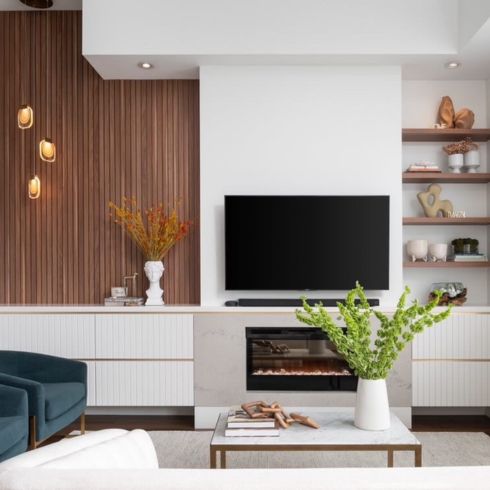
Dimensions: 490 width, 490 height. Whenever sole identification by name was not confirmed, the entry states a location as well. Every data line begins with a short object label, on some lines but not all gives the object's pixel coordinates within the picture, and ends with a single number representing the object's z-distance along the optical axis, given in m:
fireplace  4.30
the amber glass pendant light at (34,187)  4.48
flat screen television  4.38
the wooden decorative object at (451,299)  4.52
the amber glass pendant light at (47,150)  4.22
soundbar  4.35
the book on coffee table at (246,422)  2.75
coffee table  2.58
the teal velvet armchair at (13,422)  2.78
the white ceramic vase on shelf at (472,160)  4.64
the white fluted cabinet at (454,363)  4.26
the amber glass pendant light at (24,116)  3.84
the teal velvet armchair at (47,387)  3.25
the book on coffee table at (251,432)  2.70
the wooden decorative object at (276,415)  2.85
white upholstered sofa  1.16
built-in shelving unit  4.75
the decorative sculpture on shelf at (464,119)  4.62
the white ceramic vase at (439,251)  4.57
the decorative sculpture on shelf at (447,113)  4.64
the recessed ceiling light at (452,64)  4.35
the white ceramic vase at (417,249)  4.56
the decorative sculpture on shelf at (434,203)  4.60
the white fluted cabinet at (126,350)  4.27
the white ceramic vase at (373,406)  2.77
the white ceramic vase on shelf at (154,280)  4.46
